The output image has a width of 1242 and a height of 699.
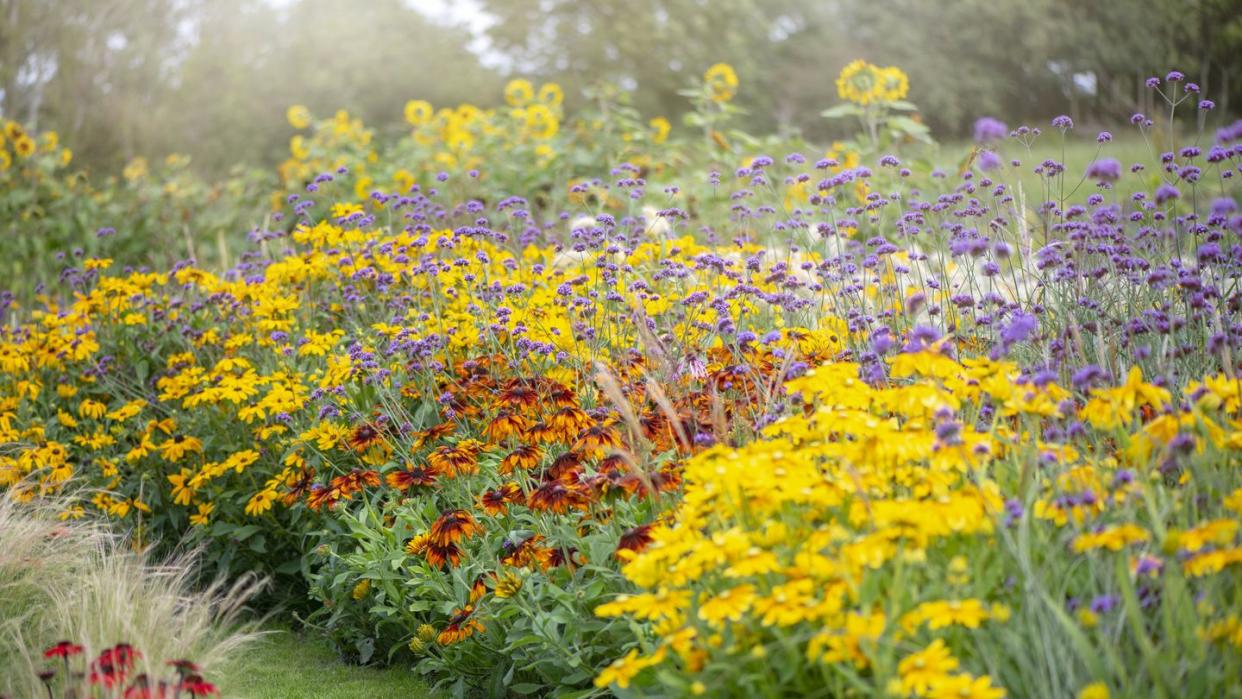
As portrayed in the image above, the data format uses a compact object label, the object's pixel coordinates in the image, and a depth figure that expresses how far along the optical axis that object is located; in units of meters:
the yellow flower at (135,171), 12.53
